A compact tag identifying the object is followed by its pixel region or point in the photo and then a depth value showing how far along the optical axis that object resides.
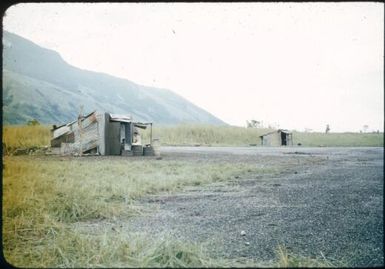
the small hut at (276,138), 36.47
